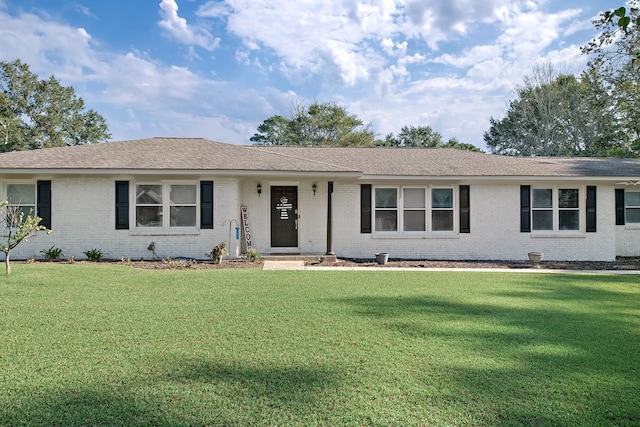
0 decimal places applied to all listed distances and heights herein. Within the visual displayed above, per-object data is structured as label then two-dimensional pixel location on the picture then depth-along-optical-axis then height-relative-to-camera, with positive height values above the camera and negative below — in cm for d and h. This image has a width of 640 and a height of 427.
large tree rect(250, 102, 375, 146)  3950 +899
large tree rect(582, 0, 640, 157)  1952 +741
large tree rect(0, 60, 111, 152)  3350 +971
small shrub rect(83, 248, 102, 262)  1199 -110
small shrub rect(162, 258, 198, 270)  1099 -127
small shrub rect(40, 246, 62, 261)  1202 -105
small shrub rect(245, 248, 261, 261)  1227 -113
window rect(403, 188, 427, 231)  1394 +31
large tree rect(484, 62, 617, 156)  3266 +860
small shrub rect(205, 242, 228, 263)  1171 -99
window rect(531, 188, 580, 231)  1399 +38
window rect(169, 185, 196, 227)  1284 +40
